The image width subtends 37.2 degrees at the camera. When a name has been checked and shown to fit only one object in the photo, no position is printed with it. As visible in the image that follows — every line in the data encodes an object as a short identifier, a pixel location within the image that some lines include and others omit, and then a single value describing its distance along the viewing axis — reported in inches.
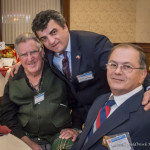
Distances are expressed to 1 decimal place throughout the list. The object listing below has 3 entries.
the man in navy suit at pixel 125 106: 49.4
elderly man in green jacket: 82.4
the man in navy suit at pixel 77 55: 80.0
